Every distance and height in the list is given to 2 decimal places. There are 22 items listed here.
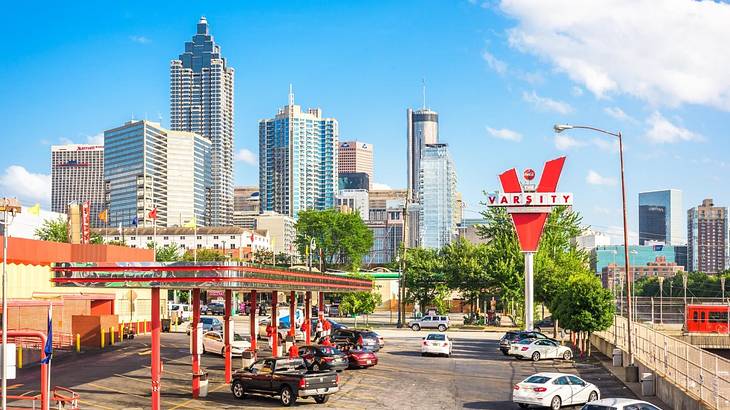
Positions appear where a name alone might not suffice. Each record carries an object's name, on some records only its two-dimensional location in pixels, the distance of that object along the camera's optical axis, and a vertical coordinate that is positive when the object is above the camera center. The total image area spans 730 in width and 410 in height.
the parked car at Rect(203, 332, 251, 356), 52.81 -6.07
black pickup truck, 35.44 -5.63
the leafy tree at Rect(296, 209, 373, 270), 177.00 +2.83
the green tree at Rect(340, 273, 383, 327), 88.75 -5.77
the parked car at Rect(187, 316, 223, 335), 65.56 -5.99
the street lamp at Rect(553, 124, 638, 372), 42.09 +1.56
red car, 48.25 -6.24
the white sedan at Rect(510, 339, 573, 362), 55.28 -6.63
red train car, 74.94 -6.19
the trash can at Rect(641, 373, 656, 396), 37.97 -6.04
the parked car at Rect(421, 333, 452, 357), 56.97 -6.52
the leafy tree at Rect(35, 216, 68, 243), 125.75 +2.08
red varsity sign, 71.88 +3.95
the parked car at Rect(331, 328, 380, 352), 54.91 -5.84
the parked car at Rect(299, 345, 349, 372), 44.53 -5.81
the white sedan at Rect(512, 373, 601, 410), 33.81 -5.72
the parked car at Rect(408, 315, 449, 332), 85.44 -7.58
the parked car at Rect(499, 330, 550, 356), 58.22 -6.14
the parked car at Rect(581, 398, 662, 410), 26.91 -4.96
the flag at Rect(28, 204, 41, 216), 62.83 +2.76
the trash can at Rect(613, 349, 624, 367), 49.31 -6.31
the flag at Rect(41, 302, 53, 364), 29.05 -3.42
